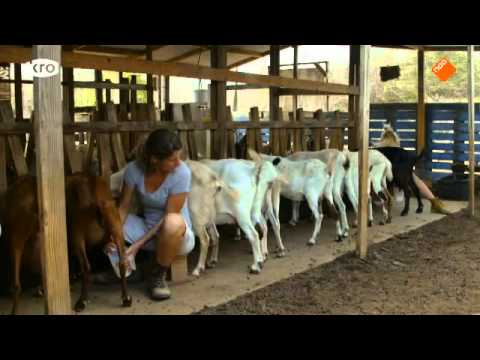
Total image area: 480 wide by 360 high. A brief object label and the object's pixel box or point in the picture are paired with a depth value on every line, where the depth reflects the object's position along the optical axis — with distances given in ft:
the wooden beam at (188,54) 40.85
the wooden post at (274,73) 33.14
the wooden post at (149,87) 36.05
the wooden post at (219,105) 23.26
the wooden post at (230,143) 24.62
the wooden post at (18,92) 32.47
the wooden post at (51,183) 9.87
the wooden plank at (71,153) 17.83
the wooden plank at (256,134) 26.86
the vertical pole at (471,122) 27.25
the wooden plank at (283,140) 29.09
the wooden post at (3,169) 15.96
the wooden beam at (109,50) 37.28
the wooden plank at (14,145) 16.42
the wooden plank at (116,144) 19.56
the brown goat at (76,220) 13.89
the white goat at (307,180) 23.66
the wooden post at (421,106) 40.73
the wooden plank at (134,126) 16.61
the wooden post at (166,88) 44.52
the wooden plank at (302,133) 30.59
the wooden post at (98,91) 36.09
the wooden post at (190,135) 22.47
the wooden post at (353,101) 34.32
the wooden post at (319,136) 31.65
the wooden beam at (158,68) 14.44
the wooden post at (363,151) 19.29
